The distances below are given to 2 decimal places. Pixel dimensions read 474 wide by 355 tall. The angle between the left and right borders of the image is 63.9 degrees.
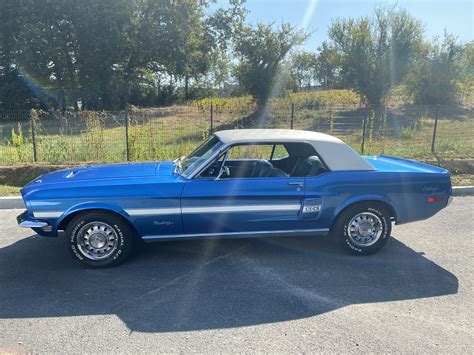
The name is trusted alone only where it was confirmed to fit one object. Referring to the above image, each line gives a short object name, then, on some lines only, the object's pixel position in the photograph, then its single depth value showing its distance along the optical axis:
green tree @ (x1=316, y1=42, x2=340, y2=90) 22.80
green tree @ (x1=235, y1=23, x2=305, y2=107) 23.88
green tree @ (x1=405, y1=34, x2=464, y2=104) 22.55
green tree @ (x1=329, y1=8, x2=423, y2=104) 21.09
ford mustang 4.11
